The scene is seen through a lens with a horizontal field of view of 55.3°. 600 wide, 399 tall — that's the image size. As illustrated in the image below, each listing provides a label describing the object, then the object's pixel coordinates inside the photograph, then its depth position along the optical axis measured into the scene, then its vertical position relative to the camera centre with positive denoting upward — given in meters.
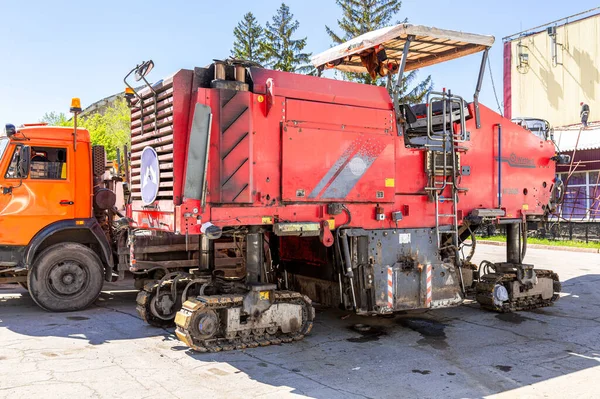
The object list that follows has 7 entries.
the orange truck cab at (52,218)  9.40 -0.21
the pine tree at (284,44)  35.75 +10.09
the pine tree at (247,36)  38.28 +11.36
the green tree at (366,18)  32.12 +10.56
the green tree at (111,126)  29.98 +4.87
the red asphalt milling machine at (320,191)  6.67 +0.17
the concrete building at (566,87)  22.27 +5.09
